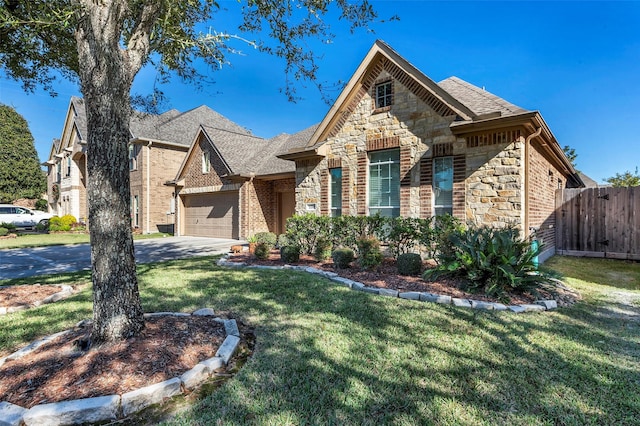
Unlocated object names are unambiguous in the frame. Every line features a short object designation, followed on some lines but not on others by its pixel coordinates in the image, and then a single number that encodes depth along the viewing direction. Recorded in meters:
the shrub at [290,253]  8.01
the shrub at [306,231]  9.16
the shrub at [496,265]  5.04
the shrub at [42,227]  21.08
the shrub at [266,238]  9.90
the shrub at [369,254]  6.88
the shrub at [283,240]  9.44
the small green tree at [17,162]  29.12
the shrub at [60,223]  19.62
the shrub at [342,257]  7.11
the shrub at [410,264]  6.27
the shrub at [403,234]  7.23
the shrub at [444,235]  6.11
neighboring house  19.23
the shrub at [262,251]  8.53
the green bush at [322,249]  8.19
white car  20.92
